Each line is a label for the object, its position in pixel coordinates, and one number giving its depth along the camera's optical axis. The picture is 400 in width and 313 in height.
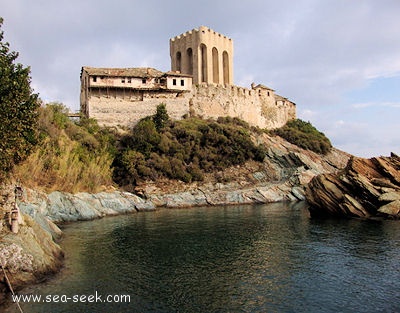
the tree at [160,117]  44.91
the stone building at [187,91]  45.09
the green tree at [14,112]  15.06
